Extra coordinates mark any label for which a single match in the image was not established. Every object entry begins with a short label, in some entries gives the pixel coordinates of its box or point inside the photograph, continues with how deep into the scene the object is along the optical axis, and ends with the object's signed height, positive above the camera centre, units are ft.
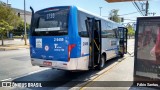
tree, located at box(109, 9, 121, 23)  126.75 +24.56
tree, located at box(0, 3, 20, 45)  57.67 +10.80
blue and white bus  15.83 +0.09
